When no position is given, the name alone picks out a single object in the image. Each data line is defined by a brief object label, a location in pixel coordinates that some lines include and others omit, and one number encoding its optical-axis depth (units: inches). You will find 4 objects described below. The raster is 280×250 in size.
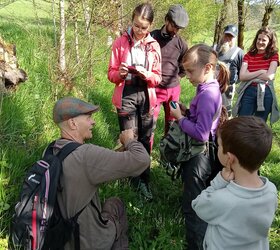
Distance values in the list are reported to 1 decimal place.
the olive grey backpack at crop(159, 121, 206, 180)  81.7
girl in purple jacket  76.3
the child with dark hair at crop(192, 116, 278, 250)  51.6
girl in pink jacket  103.3
